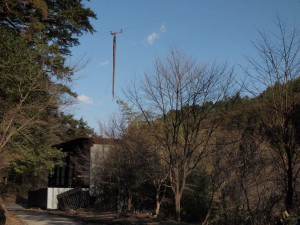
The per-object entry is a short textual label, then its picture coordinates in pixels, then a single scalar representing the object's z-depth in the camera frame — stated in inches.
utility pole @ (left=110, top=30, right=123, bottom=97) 895.4
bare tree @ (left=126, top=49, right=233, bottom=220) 725.3
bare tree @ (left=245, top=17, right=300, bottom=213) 519.4
